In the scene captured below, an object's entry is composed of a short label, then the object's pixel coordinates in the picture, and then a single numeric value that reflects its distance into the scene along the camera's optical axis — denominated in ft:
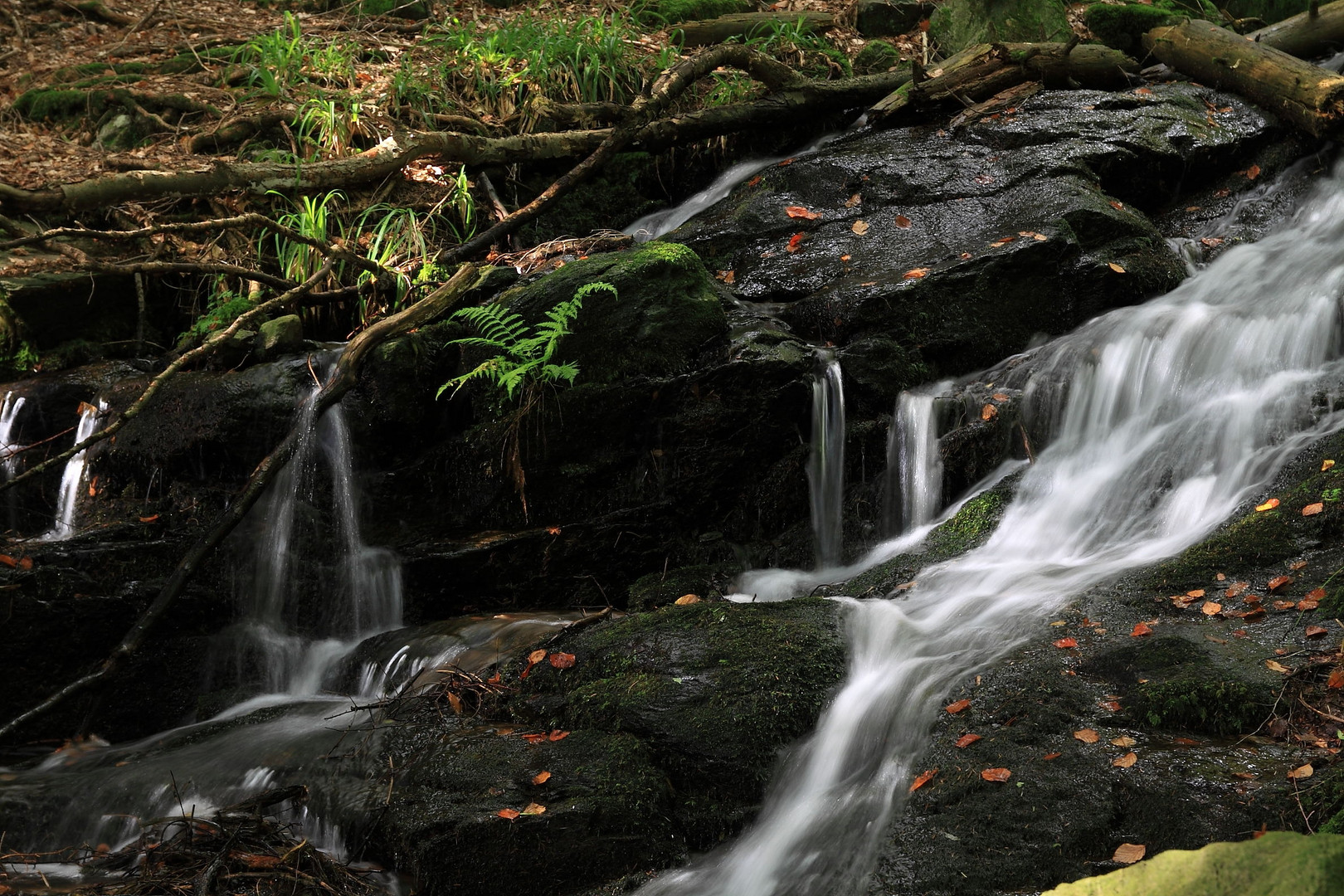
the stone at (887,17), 36.47
